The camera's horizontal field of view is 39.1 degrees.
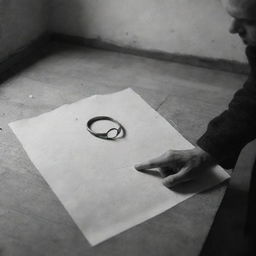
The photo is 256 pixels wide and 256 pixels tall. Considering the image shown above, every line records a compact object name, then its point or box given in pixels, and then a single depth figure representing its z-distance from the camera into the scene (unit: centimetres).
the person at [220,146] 77
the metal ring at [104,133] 92
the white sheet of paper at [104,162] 71
